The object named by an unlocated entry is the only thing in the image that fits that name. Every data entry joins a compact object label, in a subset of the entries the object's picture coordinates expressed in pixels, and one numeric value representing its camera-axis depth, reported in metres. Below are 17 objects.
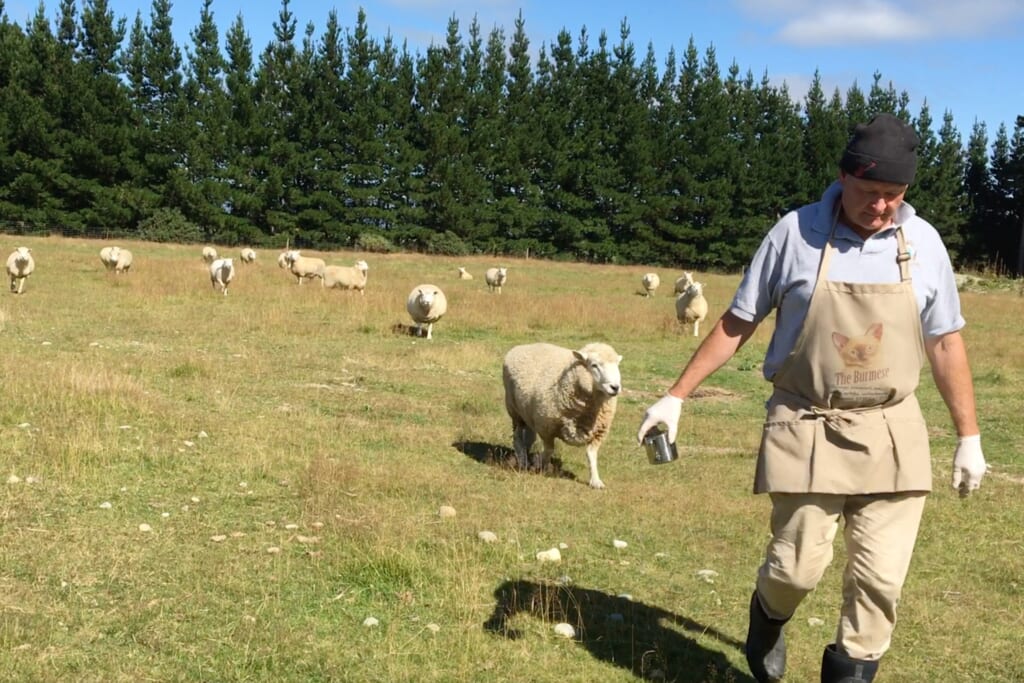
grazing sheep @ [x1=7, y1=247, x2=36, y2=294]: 22.22
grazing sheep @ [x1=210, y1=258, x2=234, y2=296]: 25.03
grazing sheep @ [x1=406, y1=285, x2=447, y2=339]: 19.69
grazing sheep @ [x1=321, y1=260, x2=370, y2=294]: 29.42
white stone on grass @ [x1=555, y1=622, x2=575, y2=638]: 5.24
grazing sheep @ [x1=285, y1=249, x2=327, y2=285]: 32.22
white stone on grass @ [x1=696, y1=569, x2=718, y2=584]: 6.41
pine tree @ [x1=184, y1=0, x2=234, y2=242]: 51.16
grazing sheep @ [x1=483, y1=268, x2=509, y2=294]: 33.12
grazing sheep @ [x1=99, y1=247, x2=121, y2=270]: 29.22
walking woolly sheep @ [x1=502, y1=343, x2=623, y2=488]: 8.98
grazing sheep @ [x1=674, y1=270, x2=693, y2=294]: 34.94
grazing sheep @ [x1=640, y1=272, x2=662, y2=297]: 35.59
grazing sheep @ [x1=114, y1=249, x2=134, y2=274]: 29.05
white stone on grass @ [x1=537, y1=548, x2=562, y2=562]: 6.45
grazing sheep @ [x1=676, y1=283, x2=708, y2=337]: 23.20
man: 4.06
